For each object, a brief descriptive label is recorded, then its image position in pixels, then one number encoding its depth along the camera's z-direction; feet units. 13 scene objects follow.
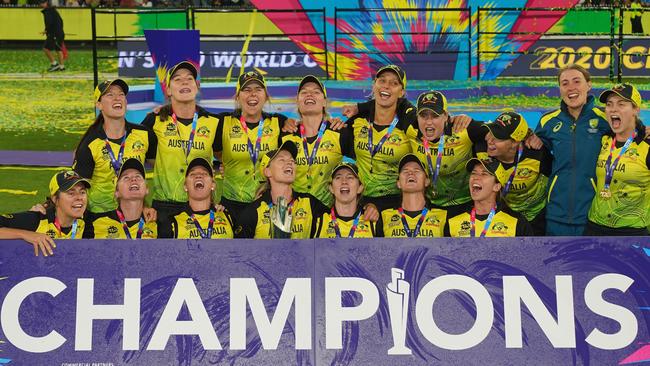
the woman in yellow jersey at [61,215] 23.13
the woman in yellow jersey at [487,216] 23.08
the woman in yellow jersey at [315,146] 26.03
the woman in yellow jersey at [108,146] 25.63
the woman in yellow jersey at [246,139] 26.45
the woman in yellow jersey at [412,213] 24.07
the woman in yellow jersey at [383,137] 26.08
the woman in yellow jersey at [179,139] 26.25
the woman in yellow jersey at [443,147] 25.39
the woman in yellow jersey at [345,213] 23.75
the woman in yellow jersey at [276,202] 24.02
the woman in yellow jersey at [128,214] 23.72
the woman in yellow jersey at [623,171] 23.77
